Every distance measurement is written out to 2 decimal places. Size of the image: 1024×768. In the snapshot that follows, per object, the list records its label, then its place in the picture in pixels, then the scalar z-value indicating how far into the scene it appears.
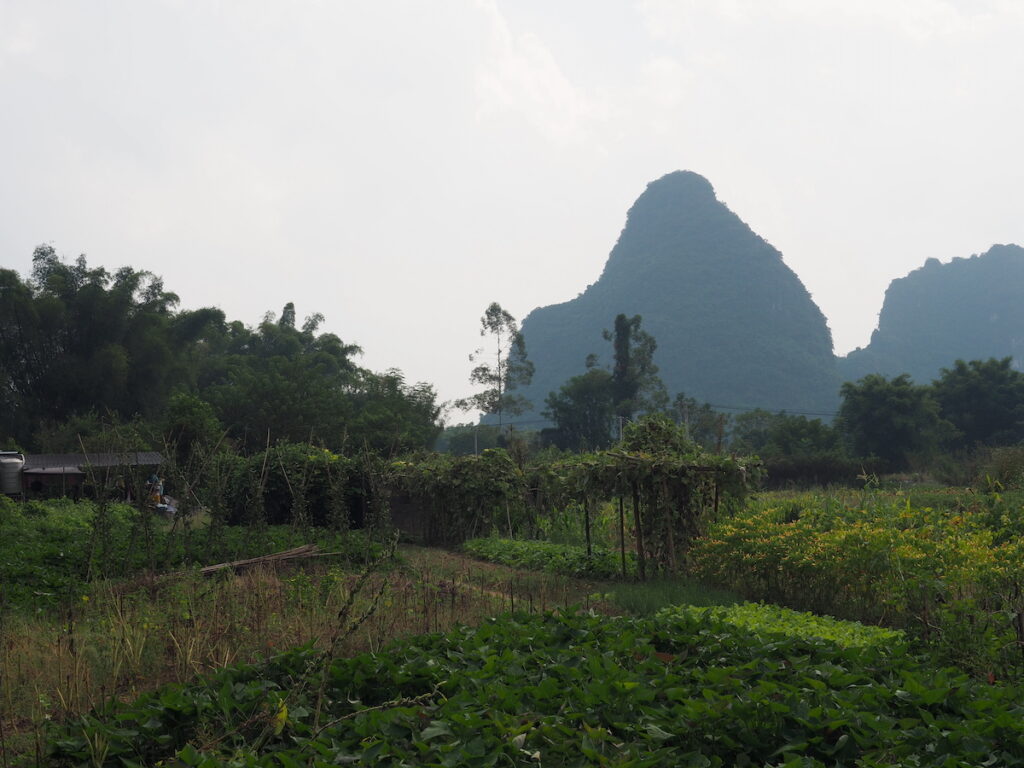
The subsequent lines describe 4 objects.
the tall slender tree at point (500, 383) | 47.69
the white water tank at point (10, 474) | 19.27
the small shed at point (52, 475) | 21.33
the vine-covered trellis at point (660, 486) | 8.85
